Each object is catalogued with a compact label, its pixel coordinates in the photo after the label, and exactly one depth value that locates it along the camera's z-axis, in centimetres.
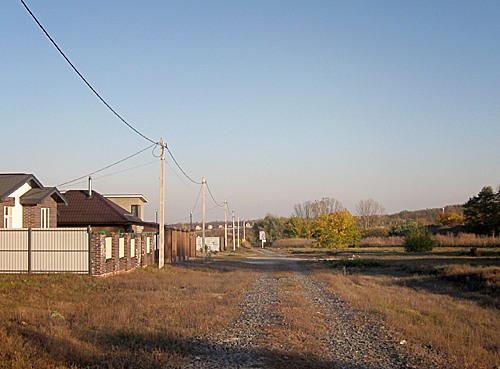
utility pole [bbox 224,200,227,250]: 7244
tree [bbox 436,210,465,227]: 11614
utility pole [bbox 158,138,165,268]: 2728
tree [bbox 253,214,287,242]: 12725
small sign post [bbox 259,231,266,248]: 9275
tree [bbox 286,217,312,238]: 10892
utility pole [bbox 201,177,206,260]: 4387
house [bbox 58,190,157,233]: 3234
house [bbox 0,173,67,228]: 2200
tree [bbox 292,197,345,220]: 12950
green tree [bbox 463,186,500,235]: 7262
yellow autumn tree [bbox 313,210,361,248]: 5944
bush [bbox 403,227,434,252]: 5084
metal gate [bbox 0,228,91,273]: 1966
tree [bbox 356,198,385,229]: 14138
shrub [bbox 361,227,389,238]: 10525
